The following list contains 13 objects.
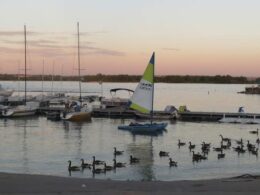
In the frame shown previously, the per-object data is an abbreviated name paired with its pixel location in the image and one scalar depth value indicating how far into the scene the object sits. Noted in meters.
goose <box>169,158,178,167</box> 26.87
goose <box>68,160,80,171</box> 24.59
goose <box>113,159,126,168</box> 25.89
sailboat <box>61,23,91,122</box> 62.34
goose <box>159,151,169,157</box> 31.32
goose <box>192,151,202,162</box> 29.23
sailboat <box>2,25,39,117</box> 66.75
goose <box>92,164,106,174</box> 24.00
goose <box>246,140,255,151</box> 33.64
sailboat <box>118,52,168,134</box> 47.09
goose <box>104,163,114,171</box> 24.64
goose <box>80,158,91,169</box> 25.13
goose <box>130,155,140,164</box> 28.30
